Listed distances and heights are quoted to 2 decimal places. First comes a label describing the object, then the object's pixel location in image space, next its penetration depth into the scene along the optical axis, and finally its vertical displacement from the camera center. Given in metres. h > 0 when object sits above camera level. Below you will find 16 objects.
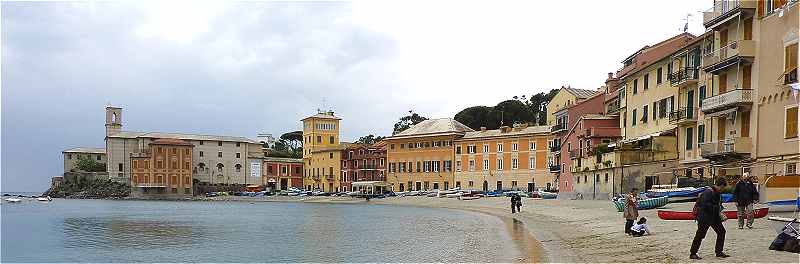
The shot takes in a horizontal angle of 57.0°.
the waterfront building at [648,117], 49.40 +2.56
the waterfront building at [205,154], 140.88 -0.57
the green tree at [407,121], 150.62 +6.19
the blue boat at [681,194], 37.75 -2.23
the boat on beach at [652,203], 36.44 -2.55
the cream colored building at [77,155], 156.12 -0.84
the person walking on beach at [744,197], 21.41 -1.34
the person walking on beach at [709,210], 14.98 -1.20
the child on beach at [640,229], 24.14 -2.55
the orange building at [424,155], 111.38 -0.61
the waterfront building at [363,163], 125.69 -2.08
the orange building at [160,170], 135.88 -3.49
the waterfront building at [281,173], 148.12 -4.40
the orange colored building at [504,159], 99.00 -1.10
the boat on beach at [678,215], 25.83 -2.44
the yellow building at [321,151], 136.75 +0.03
